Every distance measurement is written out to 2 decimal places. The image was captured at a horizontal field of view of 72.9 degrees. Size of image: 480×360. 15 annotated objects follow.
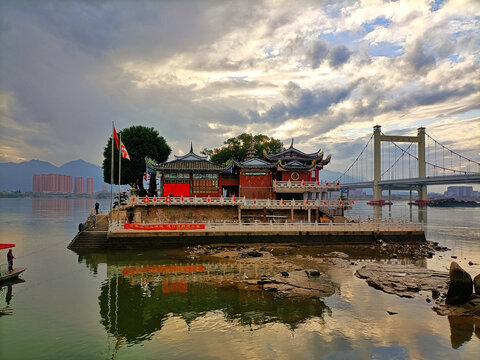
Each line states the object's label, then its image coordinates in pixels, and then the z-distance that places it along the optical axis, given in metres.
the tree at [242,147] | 61.75
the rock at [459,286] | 17.17
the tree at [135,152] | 50.89
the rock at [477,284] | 17.45
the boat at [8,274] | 20.93
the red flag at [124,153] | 33.42
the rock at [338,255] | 30.16
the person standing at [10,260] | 22.19
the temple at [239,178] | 41.97
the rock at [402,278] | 20.30
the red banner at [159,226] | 33.19
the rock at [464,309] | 16.44
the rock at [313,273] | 22.94
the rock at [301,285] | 19.62
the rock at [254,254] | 29.27
